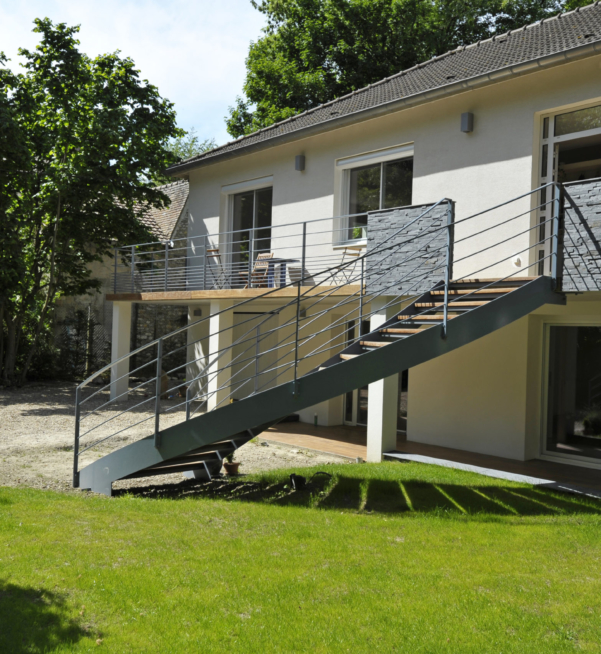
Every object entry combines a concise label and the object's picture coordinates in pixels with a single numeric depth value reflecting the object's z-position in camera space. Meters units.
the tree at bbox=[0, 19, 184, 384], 16.55
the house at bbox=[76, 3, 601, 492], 7.28
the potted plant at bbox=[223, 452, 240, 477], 8.45
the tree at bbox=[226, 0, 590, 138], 24.39
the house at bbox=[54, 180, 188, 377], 21.08
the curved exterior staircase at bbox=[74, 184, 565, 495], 6.77
